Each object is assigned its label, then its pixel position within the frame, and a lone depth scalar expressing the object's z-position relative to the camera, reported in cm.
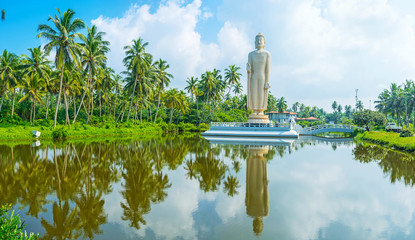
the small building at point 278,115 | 8091
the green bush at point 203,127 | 4484
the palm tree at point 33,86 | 3010
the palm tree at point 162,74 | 4209
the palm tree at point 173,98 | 4488
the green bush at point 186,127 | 4658
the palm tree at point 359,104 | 9075
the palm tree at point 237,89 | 5969
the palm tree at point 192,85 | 4906
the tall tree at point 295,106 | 10594
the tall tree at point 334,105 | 10375
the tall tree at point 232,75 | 4625
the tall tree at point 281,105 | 7719
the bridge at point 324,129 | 3628
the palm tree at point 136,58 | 3497
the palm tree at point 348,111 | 9712
